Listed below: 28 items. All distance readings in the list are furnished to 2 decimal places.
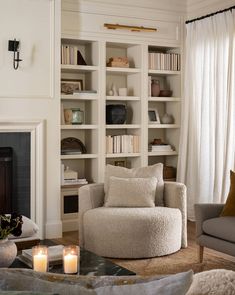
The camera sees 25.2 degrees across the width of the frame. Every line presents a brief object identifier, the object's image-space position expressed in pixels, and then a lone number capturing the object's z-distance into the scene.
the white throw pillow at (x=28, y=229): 4.13
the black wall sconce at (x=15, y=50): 5.26
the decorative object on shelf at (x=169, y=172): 6.65
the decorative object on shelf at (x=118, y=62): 6.23
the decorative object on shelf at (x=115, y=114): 6.20
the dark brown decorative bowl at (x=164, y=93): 6.65
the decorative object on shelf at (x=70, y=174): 5.98
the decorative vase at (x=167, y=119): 6.70
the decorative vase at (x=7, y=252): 3.04
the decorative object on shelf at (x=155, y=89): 6.61
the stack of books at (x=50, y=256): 3.23
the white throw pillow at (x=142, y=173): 5.18
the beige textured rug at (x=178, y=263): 4.37
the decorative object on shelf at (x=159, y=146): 6.58
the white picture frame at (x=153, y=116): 6.68
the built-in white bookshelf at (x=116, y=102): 6.10
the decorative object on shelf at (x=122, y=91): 6.41
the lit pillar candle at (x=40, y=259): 2.89
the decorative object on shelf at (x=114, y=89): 6.34
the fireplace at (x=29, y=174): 5.45
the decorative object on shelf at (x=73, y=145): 6.12
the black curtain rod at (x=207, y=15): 5.77
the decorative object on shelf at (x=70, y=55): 5.92
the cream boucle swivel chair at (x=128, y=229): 4.65
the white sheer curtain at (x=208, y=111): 5.77
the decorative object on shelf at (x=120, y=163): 6.57
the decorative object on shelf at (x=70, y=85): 6.05
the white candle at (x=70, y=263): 2.95
